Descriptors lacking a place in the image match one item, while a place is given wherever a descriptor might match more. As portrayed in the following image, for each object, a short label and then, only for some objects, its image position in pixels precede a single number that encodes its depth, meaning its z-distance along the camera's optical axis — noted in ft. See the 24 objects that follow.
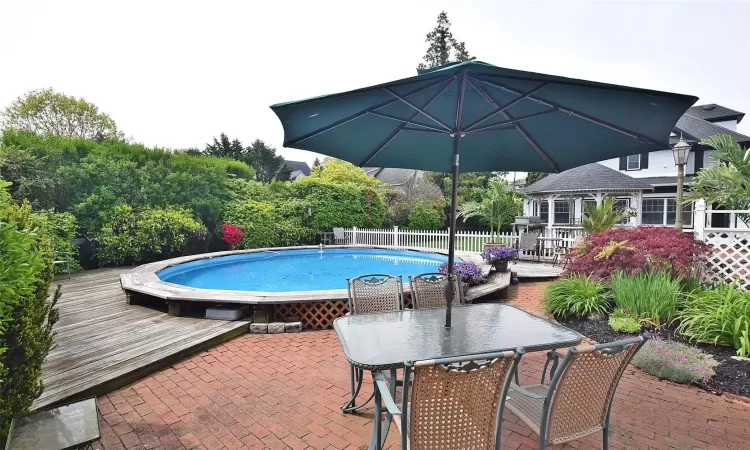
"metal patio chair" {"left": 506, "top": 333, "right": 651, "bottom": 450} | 5.73
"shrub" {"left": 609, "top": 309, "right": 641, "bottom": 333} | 14.05
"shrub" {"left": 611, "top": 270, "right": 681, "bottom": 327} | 14.44
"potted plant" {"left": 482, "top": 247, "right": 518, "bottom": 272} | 25.23
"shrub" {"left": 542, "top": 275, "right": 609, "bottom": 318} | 16.26
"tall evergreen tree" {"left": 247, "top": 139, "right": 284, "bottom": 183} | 94.58
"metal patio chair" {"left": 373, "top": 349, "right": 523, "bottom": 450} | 5.06
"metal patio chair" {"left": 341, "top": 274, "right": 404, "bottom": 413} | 10.57
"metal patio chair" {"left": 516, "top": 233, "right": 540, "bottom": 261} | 36.06
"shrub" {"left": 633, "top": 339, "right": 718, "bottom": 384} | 10.65
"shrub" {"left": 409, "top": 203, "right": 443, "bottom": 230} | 59.41
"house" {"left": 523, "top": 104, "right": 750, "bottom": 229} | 44.83
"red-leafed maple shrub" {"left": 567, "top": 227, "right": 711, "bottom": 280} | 15.93
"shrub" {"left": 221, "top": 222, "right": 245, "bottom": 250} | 40.98
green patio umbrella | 7.14
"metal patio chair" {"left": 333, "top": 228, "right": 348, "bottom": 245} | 49.88
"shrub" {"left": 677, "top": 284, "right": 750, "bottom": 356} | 12.05
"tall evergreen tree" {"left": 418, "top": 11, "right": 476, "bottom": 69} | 77.82
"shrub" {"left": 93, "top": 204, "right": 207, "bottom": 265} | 31.83
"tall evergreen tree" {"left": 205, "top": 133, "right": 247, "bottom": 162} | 91.66
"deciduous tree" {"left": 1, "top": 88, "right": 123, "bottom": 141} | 79.25
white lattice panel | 16.58
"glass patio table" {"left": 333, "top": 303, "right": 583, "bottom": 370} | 6.66
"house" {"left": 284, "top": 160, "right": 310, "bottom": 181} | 148.63
